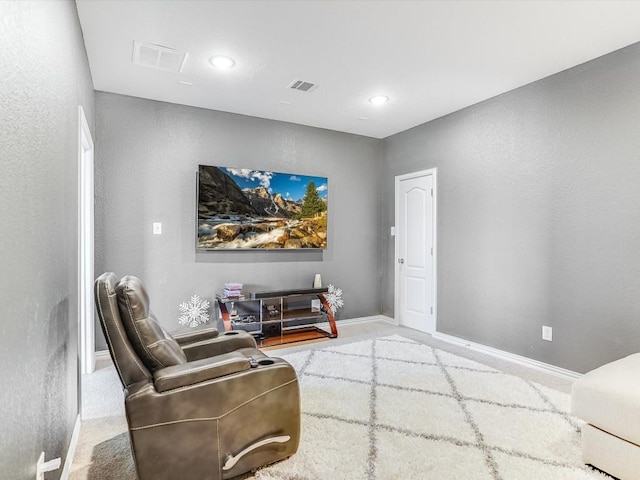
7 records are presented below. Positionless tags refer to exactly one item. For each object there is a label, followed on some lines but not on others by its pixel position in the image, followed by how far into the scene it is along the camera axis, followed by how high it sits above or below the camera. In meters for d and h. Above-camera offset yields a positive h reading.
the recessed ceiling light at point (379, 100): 3.83 +1.46
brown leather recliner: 1.60 -0.76
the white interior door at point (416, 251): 4.57 -0.20
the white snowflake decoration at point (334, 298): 4.88 -0.82
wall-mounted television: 4.09 +0.33
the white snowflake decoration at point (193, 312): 4.00 -0.82
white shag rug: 1.87 -1.19
